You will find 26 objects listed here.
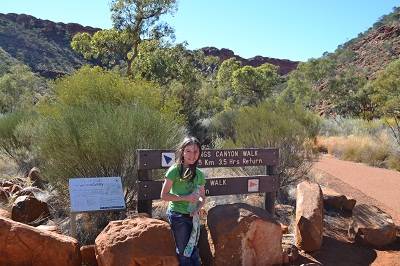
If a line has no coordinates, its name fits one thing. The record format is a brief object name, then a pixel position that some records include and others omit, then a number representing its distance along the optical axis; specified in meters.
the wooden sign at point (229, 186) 6.30
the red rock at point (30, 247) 5.25
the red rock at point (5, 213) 6.66
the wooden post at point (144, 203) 6.27
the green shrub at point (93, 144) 7.20
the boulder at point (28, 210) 7.22
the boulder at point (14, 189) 8.89
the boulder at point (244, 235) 5.70
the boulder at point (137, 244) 4.99
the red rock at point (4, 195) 8.35
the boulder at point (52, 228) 6.16
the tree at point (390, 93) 22.14
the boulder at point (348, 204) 8.95
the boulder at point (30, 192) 7.97
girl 5.20
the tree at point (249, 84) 44.72
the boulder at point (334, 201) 8.88
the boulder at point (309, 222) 6.81
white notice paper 5.84
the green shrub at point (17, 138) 13.03
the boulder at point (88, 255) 5.64
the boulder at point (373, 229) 7.44
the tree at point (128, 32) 21.23
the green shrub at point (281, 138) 9.99
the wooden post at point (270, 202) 7.22
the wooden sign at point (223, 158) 6.26
